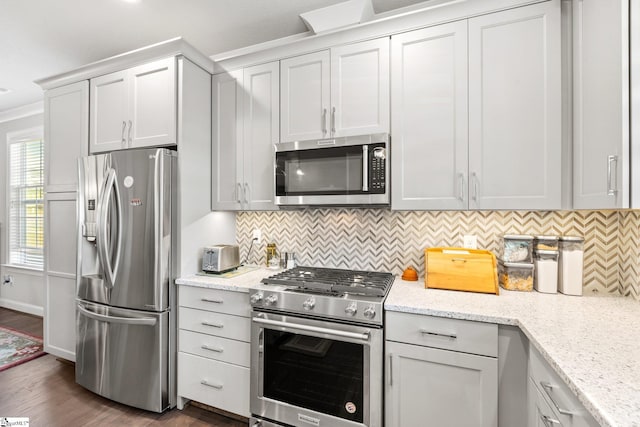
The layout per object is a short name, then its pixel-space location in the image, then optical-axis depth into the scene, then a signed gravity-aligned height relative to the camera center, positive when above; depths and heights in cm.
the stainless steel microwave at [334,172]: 188 +28
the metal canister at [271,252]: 249 -32
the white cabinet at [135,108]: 218 +82
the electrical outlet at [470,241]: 202 -18
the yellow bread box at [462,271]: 173 -34
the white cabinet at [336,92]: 194 +83
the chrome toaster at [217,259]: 221 -34
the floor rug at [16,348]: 283 -139
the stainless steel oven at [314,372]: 157 -90
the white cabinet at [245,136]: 224 +60
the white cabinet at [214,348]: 193 -90
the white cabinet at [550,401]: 85 -61
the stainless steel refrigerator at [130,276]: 204 -45
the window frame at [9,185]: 415 +41
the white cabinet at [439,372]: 139 -77
